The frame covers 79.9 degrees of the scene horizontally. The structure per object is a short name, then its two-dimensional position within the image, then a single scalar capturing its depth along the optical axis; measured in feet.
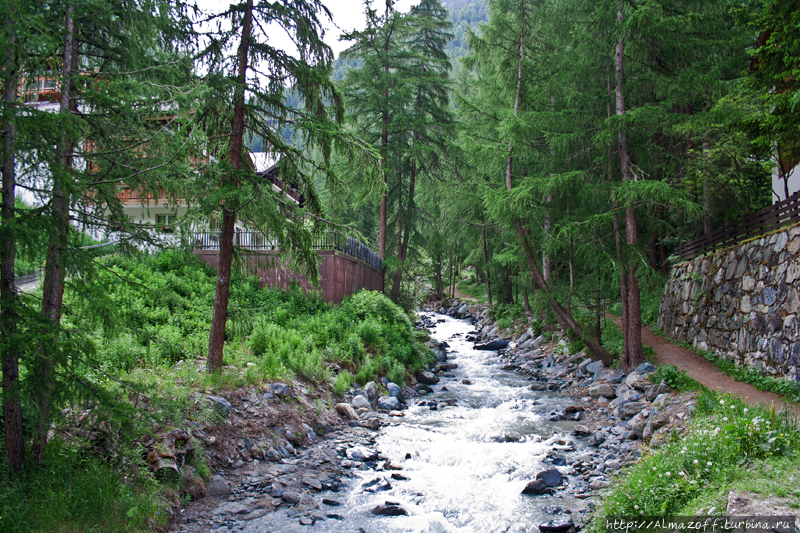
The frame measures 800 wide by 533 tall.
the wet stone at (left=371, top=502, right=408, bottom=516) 21.08
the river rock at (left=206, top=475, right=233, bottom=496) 21.47
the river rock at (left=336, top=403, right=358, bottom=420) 34.42
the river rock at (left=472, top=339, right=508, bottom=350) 72.84
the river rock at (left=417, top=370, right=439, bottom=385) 50.41
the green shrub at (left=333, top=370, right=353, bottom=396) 37.09
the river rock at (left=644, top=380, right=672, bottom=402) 35.17
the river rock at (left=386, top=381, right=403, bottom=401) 41.93
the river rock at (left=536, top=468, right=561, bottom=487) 23.84
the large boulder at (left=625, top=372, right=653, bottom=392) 37.63
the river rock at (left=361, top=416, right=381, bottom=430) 33.40
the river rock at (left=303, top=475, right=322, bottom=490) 23.38
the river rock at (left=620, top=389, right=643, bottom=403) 36.55
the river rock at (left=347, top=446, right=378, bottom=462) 27.61
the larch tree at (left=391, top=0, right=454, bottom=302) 73.36
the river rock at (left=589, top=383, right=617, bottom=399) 39.91
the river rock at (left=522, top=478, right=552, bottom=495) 23.25
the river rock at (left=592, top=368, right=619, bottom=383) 44.07
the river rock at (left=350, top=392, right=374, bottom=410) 36.77
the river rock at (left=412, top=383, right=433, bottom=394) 46.49
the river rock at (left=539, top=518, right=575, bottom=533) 19.22
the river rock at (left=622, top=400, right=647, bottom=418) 34.22
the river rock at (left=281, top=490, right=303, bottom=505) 21.71
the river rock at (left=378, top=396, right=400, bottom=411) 38.96
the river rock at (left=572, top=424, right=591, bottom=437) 32.12
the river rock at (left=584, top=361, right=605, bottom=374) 46.65
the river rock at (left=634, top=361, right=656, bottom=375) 40.06
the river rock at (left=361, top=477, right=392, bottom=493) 23.60
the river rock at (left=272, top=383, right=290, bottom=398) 30.68
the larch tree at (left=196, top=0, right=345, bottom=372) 28.94
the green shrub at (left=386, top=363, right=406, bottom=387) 45.50
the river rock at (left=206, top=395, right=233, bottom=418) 25.66
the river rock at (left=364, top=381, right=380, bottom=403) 39.01
